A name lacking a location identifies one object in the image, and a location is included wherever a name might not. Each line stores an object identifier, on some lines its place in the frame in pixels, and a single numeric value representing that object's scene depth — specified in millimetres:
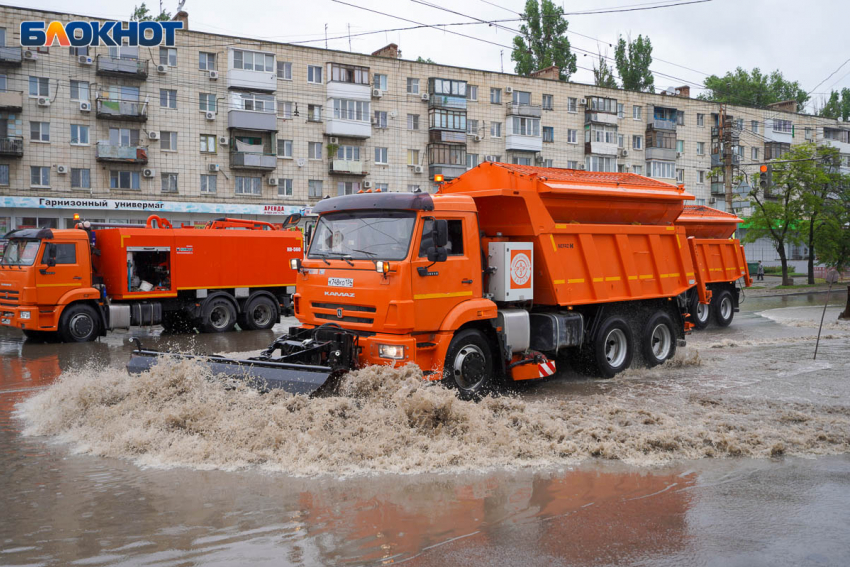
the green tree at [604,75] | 69812
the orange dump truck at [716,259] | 19812
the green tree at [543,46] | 65188
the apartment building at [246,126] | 37469
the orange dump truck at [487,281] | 8781
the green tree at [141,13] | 54759
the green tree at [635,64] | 69688
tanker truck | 16984
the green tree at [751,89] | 84375
